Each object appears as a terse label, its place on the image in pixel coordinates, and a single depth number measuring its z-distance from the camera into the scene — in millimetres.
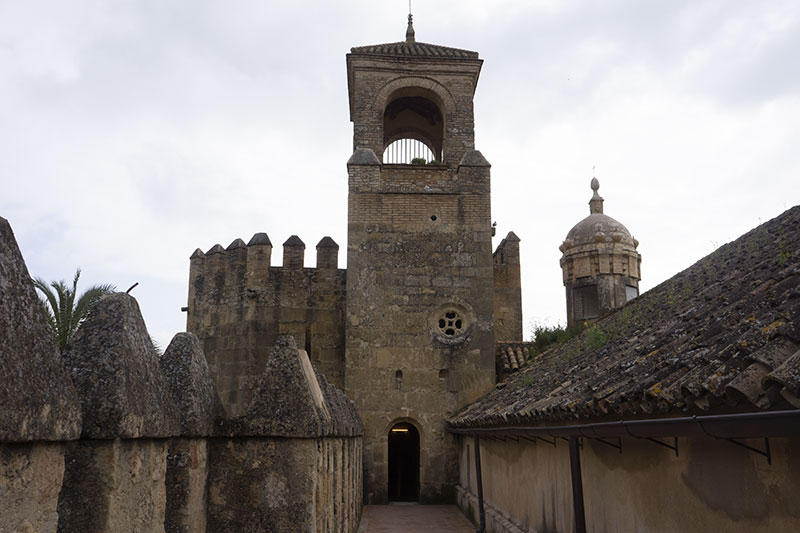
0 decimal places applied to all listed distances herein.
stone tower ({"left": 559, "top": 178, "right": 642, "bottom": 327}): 21719
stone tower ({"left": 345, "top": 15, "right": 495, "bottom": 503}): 15328
